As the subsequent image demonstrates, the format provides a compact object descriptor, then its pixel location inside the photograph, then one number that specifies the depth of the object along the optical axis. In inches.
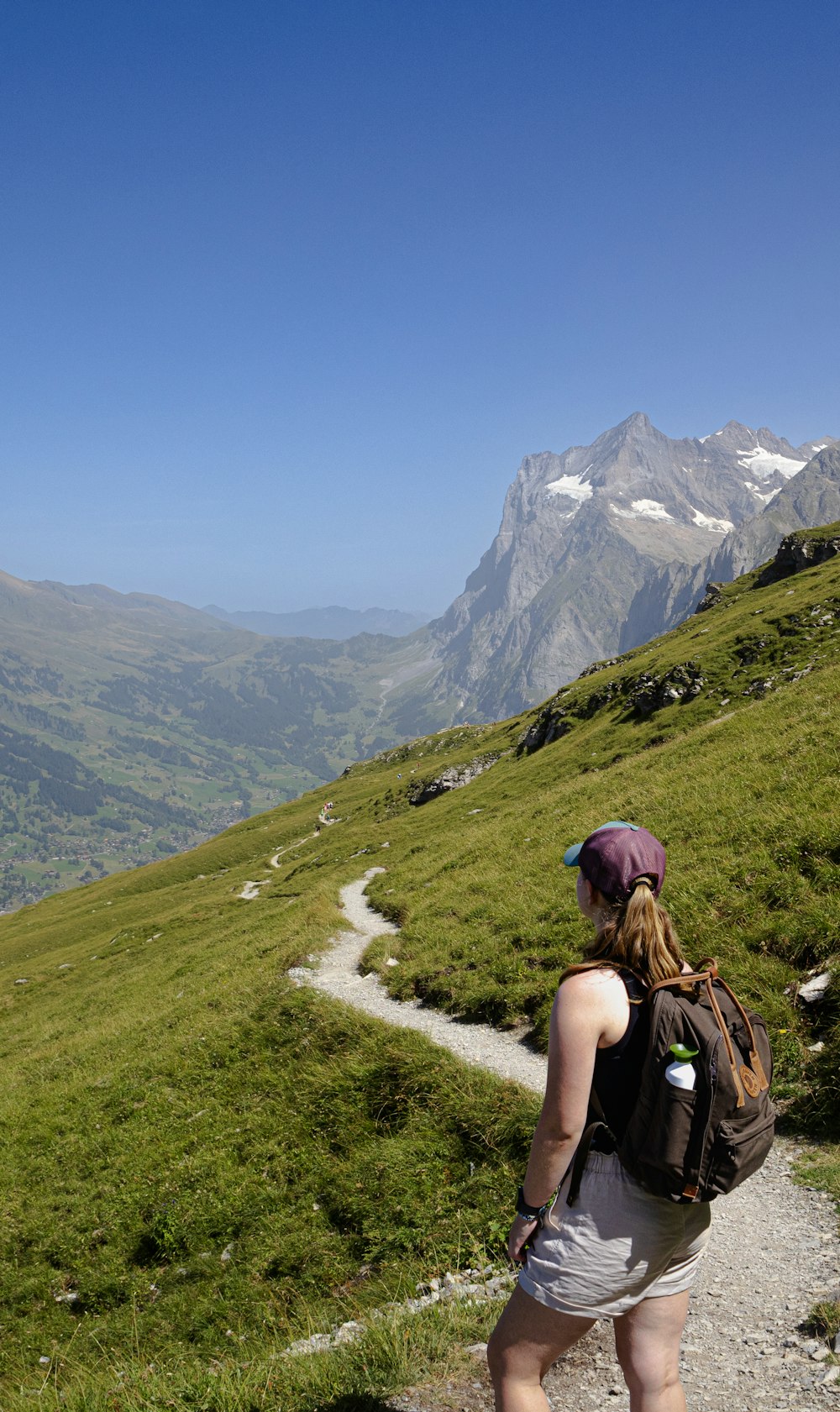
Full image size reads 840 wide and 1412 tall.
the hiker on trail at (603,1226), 171.0
